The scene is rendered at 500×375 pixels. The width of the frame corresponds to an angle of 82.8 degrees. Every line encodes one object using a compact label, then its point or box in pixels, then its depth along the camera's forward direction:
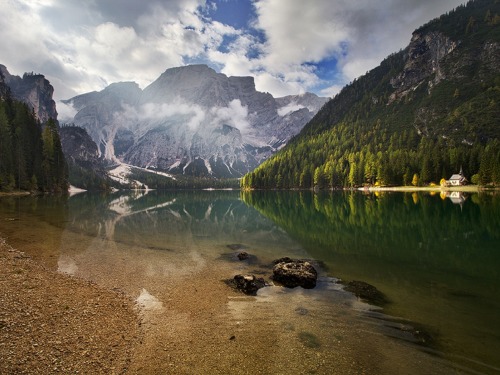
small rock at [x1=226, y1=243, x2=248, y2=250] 37.28
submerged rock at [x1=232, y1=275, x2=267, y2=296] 21.72
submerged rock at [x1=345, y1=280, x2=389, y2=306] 19.78
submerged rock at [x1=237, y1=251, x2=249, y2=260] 31.72
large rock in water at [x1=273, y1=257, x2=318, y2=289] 22.98
